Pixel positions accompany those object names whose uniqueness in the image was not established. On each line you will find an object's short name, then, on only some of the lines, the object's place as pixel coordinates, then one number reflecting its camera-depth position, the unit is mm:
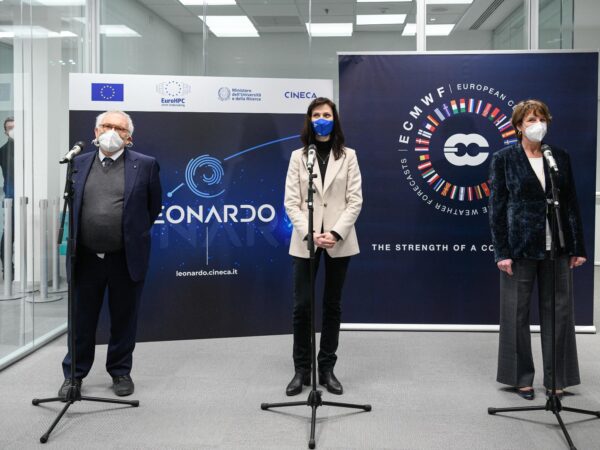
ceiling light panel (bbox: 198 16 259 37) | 5730
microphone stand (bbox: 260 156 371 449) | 3055
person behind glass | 4133
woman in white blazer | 3490
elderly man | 3426
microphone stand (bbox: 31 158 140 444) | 3129
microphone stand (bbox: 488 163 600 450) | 2965
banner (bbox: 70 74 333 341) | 4543
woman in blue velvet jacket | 3398
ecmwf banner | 4887
